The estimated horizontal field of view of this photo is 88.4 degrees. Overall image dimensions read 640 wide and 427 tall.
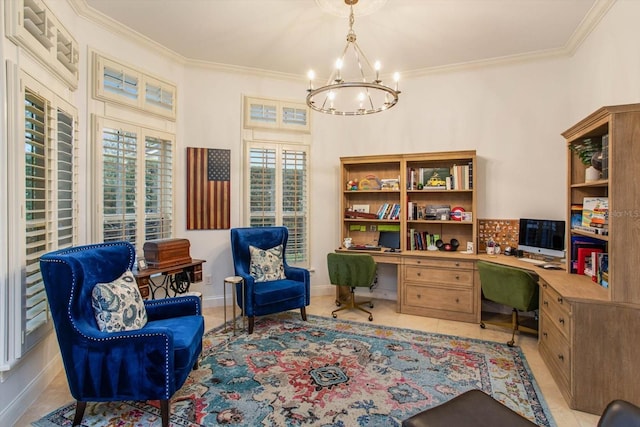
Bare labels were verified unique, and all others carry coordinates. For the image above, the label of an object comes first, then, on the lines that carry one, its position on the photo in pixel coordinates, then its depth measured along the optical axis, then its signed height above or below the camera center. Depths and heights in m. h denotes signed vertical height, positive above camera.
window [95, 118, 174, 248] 3.42 +0.34
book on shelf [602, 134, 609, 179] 2.39 +0.41
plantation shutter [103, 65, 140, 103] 3.43 +1.40
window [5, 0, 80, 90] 2.10 +1.28
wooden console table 3.44 -0.78
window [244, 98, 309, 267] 4.62 +0.49
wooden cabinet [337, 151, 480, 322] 3.96 -0.09
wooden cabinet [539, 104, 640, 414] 2.14 -0.65
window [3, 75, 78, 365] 2.19 +0.15
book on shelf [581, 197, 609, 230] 2.49 -0.01
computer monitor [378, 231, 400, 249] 4.54 -0.39
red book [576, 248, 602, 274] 2.87 -0.40
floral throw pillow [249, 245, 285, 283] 3.98 -0.65
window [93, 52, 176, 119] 3.35 +1.39
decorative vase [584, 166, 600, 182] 2.66 +0.31
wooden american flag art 4.31 +0.31
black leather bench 1.49 -0.95
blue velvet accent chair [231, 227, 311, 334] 3.62 -0.84
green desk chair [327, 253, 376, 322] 3.93 -0.71
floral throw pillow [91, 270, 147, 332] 2.20 -0.66
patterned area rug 2.20 -1.35
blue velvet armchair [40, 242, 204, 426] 2.02 -0.87
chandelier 4.21 +1.78
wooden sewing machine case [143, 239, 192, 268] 3.43 -0.44
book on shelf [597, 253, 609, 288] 2.49 -0.45
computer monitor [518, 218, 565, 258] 3.48 -0.28
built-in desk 2.16 -0.91
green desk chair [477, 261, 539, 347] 3.20 -0.76
